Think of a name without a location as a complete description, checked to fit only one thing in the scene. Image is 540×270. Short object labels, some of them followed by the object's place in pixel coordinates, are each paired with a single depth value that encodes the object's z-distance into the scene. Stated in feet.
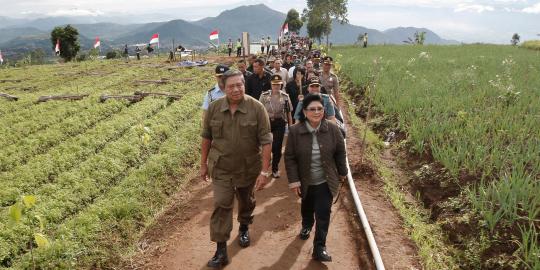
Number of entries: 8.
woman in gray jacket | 13.94
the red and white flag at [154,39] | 85.88
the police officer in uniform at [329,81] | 25.05
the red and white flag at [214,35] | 80.59
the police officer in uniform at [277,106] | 21.08
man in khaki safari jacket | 13.38
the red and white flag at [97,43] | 97.64
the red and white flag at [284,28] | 73.74
